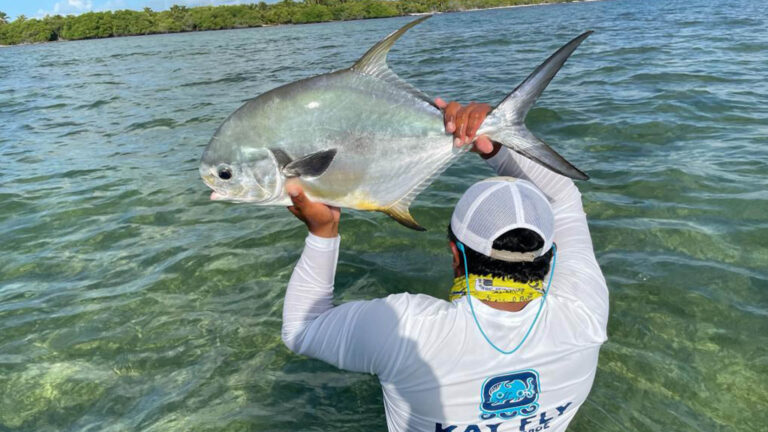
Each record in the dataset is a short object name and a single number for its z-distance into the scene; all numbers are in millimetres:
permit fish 2053
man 1623
